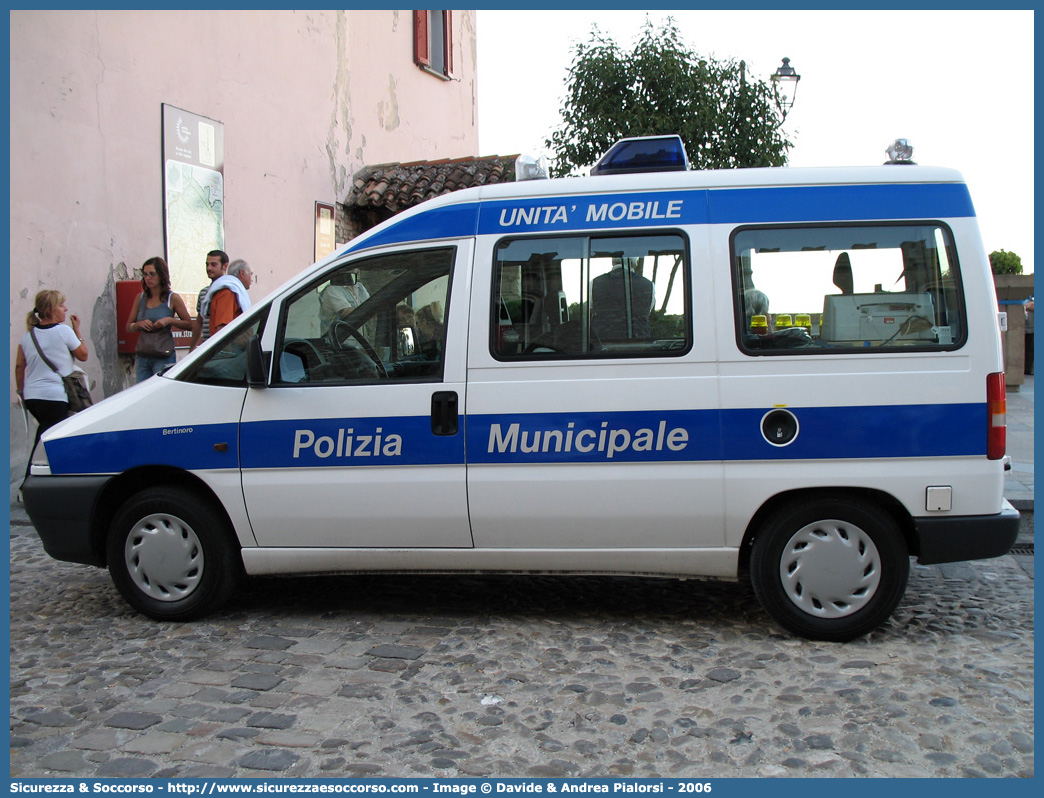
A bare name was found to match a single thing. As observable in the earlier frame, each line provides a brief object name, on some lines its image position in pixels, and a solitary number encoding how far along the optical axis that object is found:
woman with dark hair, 8.02
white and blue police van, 4.21
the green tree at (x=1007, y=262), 27.77
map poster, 9.52
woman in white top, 7.25
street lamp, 14.03
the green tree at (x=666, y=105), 13.43
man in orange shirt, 7.41
